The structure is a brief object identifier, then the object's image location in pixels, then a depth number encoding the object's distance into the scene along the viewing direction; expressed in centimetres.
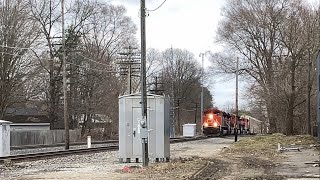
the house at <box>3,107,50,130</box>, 7731
